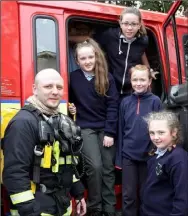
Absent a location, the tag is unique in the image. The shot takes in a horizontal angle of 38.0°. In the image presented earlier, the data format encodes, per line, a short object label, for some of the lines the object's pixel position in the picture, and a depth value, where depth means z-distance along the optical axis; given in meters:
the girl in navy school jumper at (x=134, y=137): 2.26
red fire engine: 2.14
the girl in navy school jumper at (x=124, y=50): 2.53
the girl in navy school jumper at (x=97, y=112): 2.31
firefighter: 1.73
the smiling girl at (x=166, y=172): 1.87
